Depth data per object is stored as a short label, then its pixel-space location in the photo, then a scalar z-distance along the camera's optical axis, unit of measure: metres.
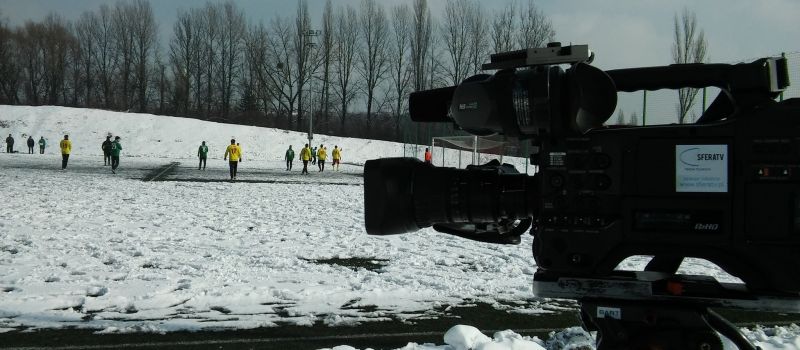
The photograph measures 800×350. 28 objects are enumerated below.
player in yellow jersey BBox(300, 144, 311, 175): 32.22
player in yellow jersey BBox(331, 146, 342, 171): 37.69
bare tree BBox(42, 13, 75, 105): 69.94
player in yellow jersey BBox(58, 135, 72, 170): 27.70
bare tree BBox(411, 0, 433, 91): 57.42
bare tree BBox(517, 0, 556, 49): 50.24
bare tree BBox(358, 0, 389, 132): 65.69
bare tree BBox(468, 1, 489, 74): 56.75
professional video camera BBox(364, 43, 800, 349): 1.89
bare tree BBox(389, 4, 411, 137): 63.08
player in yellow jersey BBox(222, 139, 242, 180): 24.25
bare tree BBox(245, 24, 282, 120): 68.81
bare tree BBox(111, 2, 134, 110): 69.62
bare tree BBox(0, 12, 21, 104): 67.75
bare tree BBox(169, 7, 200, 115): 70.06
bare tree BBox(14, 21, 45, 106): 69.62
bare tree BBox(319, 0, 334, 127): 64.44
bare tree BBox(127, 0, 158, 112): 69.12
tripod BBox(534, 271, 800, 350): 2.10
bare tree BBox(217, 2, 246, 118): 71.31
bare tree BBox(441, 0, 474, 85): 57.53
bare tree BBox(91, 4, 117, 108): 70.19
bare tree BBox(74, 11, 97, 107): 70.44
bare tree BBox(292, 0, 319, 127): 65.03
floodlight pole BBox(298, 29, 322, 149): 51.19
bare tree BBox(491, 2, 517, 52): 52.60
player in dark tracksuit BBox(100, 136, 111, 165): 29.35
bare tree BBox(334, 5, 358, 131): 66.19
